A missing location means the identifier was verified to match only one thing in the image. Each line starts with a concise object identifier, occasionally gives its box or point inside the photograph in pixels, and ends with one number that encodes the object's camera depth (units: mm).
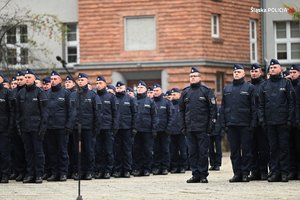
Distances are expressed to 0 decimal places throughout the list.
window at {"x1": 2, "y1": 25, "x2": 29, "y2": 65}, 50750
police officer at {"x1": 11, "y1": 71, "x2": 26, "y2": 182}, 27234
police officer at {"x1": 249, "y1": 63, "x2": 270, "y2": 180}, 25188
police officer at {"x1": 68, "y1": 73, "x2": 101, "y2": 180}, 27250
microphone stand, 19047
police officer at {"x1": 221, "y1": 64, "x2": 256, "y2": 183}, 24734
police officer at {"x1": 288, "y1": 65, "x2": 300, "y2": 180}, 24703
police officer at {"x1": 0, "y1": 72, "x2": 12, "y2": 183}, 26406
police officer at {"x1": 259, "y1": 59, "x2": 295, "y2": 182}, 24359
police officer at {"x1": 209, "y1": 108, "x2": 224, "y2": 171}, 32906
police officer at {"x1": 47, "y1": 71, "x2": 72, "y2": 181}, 26766
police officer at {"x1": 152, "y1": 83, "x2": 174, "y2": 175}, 30719
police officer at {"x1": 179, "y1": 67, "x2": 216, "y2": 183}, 24734
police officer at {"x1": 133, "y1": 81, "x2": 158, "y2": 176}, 29672
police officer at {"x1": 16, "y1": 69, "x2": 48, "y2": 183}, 25969
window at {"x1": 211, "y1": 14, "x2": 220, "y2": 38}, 52125
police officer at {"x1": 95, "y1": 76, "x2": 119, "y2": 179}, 28266
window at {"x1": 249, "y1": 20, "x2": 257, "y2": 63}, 56000
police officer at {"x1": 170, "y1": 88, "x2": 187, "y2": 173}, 31516
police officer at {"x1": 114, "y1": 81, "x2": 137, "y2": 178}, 28875
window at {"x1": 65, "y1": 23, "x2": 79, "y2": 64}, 54481
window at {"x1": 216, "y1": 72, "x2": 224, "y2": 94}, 52800
